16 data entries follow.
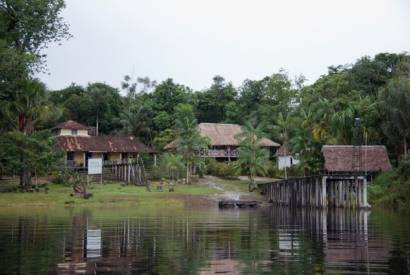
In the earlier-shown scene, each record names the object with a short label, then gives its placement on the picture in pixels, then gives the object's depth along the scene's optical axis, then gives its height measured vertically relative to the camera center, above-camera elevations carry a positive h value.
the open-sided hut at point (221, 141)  86.19 +6.52
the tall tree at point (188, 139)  72.94 +5.77
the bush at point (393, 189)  51.60 +0.09
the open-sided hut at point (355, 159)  59.22 +2.91
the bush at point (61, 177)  64.44 +1.20
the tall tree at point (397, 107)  56.31 +7.43
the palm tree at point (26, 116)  57.66 +6.90
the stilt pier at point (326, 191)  53.53 -0.13
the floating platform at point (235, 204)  58.19 -1.32
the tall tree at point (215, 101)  99.19 +13.65
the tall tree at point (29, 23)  36.97 +9.99
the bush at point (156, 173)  74.12 +1.86
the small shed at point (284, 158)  85.09 +4.24
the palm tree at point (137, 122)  87.24 +9.10
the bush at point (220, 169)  77.94 +2.53
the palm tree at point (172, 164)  70.00 +2.76
